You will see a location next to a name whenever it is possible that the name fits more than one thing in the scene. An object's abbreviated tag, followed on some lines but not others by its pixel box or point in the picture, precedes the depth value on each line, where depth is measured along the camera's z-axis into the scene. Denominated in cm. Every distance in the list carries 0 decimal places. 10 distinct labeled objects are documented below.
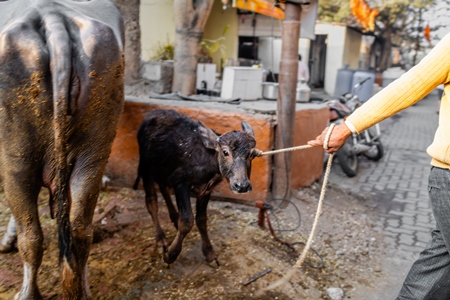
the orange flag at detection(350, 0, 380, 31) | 1265
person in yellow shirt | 235
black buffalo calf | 317
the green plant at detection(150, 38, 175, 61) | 727
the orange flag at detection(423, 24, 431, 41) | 2106
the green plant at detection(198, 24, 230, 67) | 777
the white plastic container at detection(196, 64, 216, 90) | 705
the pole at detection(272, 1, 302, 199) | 503
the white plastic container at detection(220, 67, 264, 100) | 607
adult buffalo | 248
